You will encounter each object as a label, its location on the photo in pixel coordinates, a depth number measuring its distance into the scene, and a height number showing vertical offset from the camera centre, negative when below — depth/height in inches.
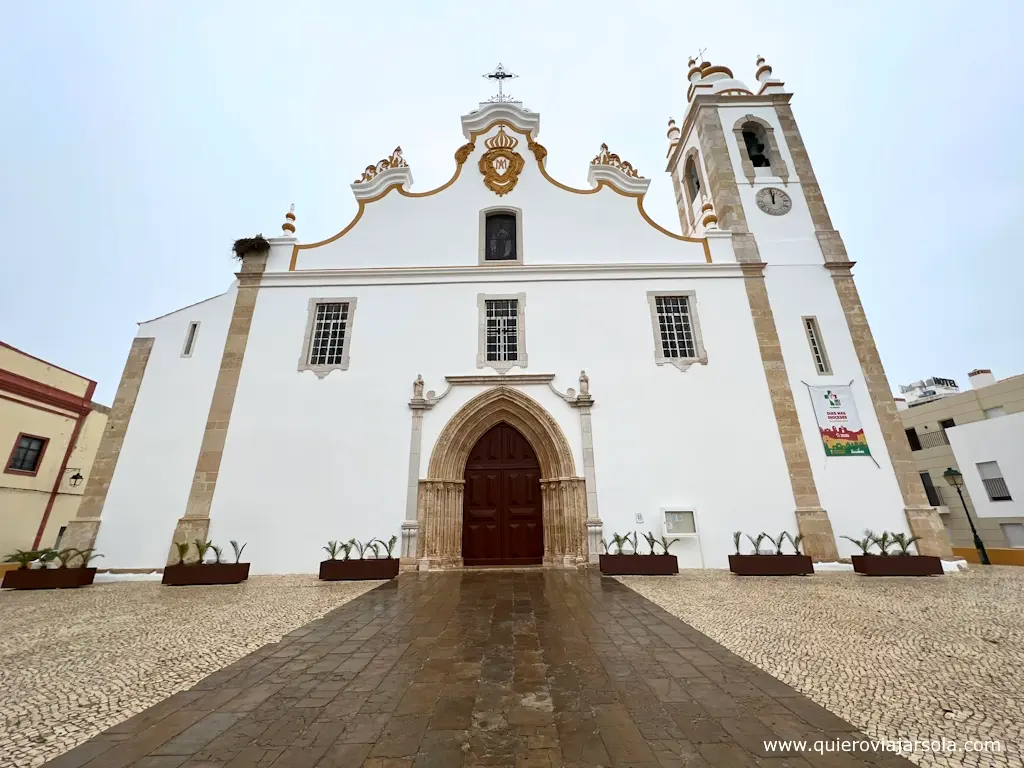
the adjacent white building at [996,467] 623.2 +98.9
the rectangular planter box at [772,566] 301.0 -15.5
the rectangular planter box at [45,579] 290.8 -16.4
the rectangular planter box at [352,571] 297.3 -14.3
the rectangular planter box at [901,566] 293.9 -16.3
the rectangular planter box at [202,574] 299.3 -15.4
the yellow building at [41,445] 509.0 +126.6
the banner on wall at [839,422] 363.9 +93.5
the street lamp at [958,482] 378.9 +48.1
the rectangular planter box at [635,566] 301.9 -14.2
